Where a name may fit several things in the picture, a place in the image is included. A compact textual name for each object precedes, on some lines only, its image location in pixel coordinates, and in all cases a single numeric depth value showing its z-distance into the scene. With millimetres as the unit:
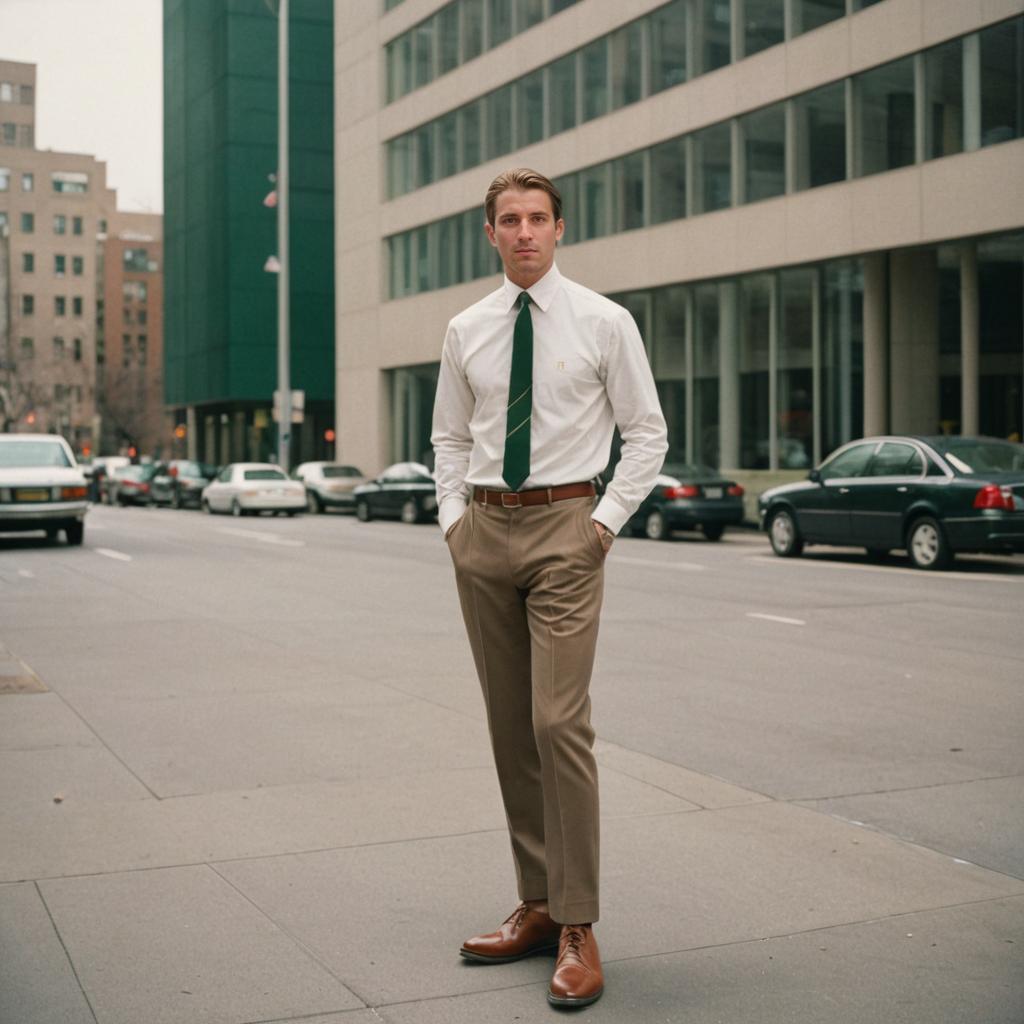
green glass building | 60719
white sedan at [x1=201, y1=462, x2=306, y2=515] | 37844
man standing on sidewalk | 3867
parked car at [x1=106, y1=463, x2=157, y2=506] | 49844
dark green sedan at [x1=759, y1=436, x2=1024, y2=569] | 16875
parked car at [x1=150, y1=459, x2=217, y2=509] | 46375
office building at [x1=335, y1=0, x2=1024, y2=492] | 25344
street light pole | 44562
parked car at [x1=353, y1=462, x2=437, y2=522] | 32531
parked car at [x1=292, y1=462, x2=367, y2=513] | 40375
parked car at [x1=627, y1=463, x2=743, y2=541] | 24891
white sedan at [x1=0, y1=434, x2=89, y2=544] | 22062
